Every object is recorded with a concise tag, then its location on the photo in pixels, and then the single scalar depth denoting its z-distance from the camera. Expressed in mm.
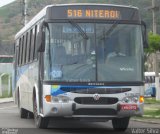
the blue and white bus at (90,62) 14016
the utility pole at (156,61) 36103
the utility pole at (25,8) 52212
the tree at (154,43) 31656
